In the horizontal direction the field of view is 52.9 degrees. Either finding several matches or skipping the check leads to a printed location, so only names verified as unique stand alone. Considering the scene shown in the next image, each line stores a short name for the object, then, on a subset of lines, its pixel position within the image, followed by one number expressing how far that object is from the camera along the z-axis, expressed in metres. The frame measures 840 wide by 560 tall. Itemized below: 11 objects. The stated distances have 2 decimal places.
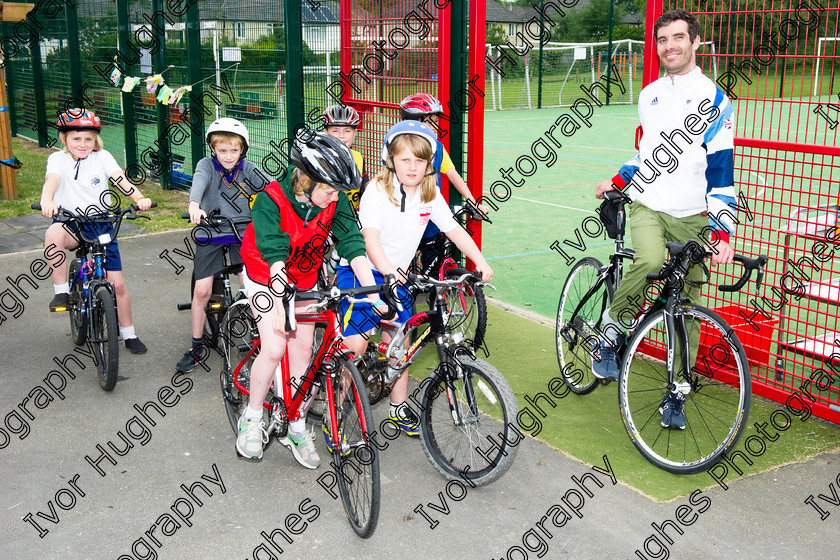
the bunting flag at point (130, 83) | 13.42
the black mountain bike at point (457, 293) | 6.25
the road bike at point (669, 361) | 4.42
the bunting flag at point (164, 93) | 12.33
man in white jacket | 4.62
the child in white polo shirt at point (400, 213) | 4.58
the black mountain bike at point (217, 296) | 5.62
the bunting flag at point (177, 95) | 11.98
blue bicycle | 5.58
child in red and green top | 3.76
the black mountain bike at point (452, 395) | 4.03
